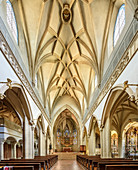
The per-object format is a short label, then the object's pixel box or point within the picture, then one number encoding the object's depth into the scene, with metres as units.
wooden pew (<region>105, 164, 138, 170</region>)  6.49
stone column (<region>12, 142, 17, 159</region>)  20.83
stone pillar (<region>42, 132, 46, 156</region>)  19.93
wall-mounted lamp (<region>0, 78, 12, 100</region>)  6.66
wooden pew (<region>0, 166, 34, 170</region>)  6.48
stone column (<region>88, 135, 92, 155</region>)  19.88
